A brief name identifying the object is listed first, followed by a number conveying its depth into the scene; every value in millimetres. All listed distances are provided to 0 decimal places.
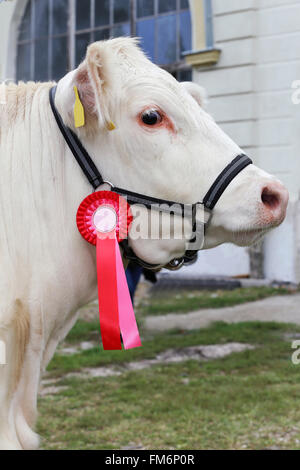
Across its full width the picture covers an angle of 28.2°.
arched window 9875
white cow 2016
